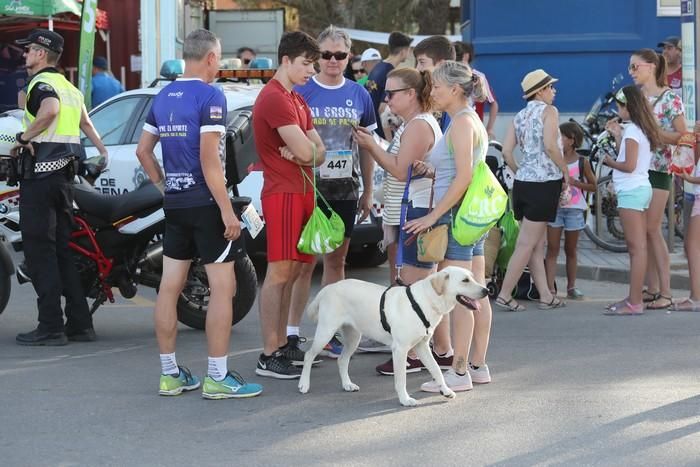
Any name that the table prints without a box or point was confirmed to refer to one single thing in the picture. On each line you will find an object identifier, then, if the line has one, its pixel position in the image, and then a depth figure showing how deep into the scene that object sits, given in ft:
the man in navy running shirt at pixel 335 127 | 47.20
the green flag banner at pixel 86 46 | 102.03
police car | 61.94
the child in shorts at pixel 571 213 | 64.27
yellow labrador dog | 39.96
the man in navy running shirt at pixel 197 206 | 40.06
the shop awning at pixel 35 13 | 127.83
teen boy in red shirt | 42.91
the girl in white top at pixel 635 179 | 57.81
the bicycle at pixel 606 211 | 78.05
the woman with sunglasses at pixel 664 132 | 59.42
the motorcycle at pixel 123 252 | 52.10
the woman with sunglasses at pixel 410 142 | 43.47
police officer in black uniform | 50.38
